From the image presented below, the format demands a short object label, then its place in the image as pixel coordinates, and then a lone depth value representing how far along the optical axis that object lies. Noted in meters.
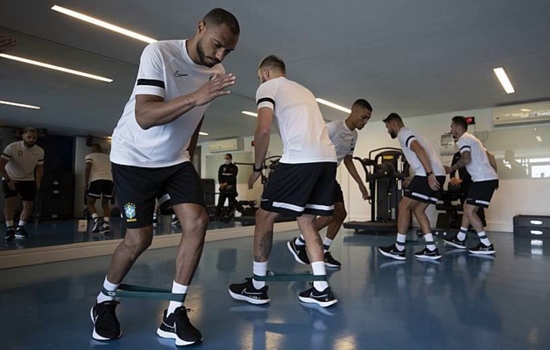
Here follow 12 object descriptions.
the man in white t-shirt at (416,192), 3.64
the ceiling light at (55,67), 3.84
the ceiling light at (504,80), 5.12
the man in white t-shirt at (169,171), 1.52
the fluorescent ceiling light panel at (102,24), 3.38
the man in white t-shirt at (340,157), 2.98
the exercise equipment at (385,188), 6.41
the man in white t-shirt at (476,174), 4.16
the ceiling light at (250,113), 6.68
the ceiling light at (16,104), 3.69
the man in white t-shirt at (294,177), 2.13
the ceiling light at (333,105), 6.87
